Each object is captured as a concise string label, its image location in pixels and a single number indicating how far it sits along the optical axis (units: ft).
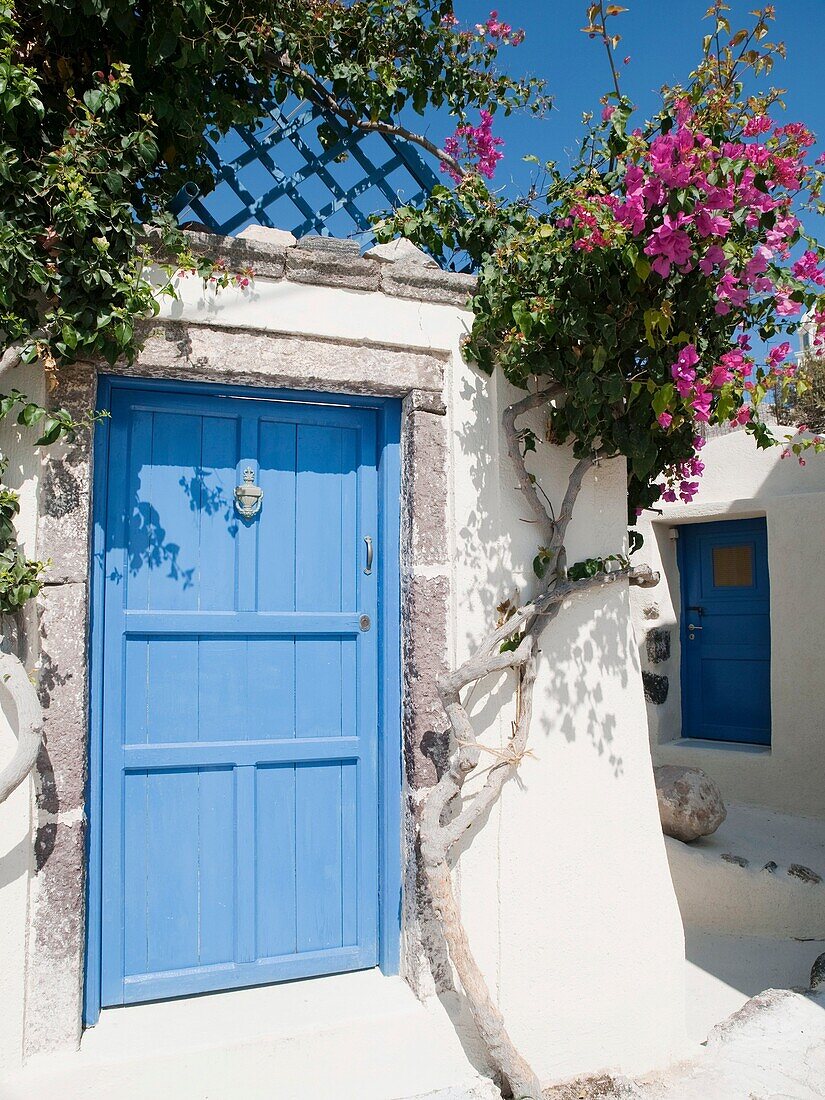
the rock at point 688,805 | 14.08
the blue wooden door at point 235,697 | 8.37
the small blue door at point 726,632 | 20.02
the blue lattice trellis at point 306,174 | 9.52
